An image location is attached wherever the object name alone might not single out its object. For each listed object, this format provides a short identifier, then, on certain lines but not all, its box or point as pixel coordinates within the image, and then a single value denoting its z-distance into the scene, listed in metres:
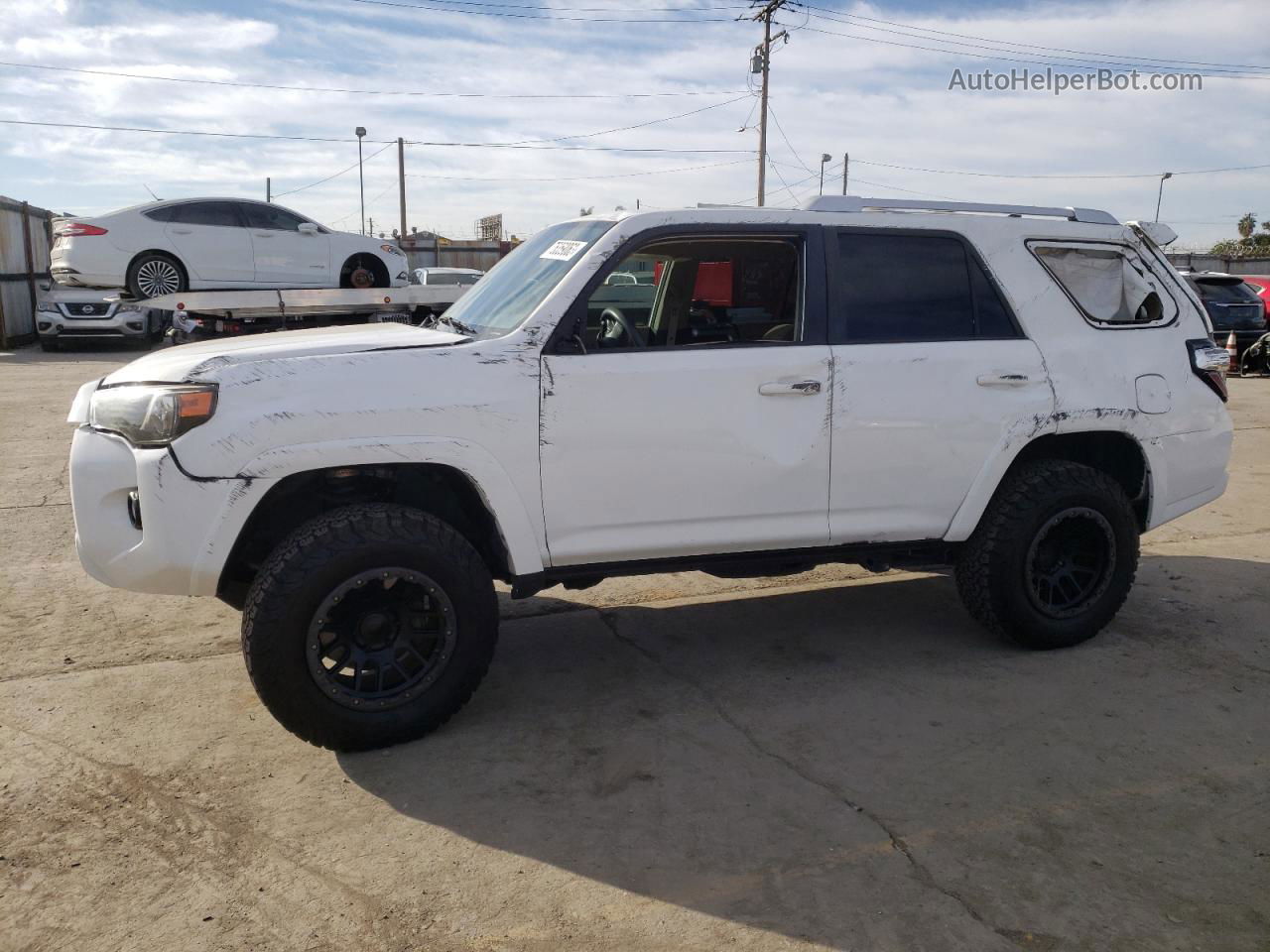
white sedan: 13.27
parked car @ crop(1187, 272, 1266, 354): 17.83
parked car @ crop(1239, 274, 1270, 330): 18.94
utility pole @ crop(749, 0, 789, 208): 34.59
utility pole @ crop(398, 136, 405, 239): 42.75
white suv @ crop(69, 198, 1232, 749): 3.53
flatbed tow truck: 11.50
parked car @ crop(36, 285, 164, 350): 18.69
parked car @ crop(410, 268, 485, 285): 22.59
